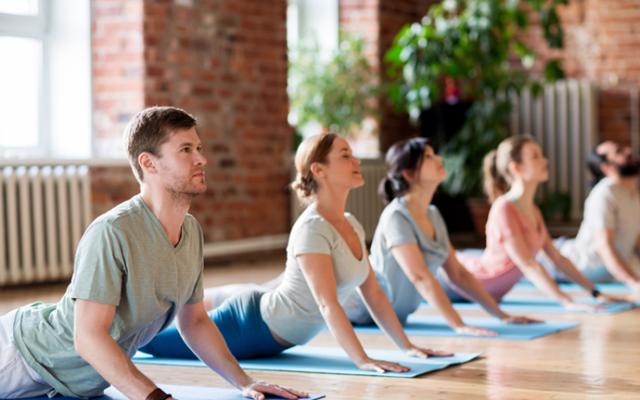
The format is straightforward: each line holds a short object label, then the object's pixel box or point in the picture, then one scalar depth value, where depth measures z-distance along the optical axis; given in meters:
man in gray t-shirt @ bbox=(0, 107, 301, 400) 2.66
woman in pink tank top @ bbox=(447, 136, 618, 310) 4.92
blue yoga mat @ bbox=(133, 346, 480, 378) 3.49
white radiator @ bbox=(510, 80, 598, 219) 9.05
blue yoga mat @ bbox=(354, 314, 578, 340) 4.30
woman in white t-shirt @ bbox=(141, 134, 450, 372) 3.50
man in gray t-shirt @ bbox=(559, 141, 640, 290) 5.52
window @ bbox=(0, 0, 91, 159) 6.70
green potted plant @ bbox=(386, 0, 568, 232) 8.03
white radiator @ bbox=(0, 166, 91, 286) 6.09
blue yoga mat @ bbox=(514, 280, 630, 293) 5.86
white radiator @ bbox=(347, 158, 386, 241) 8.64
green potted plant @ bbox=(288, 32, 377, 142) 8.30
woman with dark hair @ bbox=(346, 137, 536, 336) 4.21
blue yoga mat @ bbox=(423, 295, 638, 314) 5.03
